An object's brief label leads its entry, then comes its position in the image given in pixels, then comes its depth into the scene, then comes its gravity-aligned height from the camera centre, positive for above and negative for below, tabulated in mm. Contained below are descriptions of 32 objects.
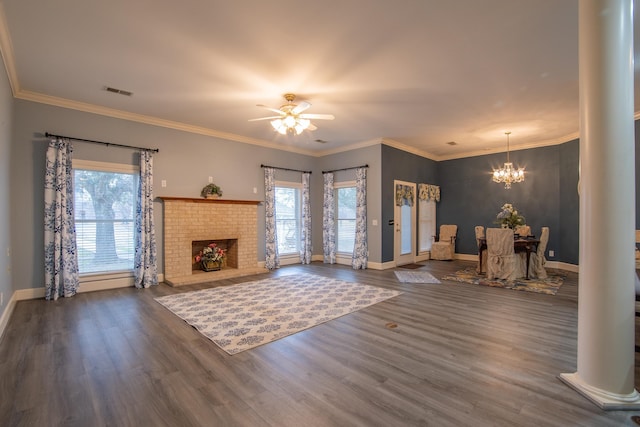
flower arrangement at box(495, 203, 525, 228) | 6044 -147
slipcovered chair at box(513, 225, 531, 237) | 6895 -445
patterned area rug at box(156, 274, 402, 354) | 3186 -1282
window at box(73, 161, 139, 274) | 4879 -33
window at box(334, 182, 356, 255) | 7570 -97
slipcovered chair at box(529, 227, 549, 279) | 5914 -985
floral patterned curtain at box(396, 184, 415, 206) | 7410 +425
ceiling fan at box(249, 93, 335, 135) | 4320 +1365
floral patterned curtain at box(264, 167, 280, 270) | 7062 -155
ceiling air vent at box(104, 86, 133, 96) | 4207 +1752
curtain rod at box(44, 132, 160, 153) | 4497 +1169
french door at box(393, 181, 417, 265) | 7383 -466
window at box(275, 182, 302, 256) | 7535 -115
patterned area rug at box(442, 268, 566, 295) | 5055 -1298
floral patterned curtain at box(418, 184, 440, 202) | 8258 +570
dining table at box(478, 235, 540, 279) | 5770 -644
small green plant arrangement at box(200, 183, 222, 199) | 6117 +425
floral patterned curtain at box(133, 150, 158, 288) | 5234 -318
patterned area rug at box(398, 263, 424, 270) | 7195 -1324
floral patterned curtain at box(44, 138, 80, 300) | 4449 -148
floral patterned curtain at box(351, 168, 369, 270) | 7074 -282
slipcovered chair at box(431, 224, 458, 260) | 8344 -910
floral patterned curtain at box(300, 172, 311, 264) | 7715 -378
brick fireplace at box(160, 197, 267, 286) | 5590 -435
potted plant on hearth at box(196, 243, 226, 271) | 6129 -927
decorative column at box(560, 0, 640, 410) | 2014 +30
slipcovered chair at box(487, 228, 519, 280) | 5602 -822
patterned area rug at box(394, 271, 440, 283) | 5700 -1305
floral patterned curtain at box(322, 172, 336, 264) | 7781 -280
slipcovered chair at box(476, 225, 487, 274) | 6445 -1128
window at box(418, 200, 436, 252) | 8391 -317
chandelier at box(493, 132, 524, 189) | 6617 +832
